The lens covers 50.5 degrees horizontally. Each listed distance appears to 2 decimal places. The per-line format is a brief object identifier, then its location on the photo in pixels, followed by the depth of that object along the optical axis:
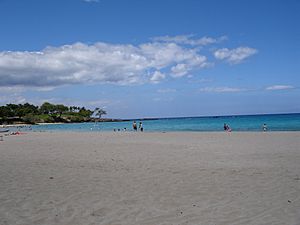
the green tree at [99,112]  192.80
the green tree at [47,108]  158.38
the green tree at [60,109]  161.50
